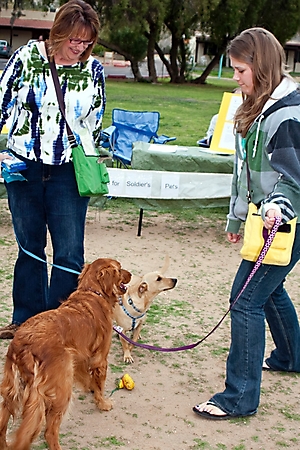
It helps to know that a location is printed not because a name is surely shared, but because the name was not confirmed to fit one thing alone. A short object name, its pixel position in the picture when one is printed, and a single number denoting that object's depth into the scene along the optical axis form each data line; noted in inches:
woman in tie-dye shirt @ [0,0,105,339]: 143.9
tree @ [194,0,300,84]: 1312.7
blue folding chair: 394.0
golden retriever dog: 112.3
